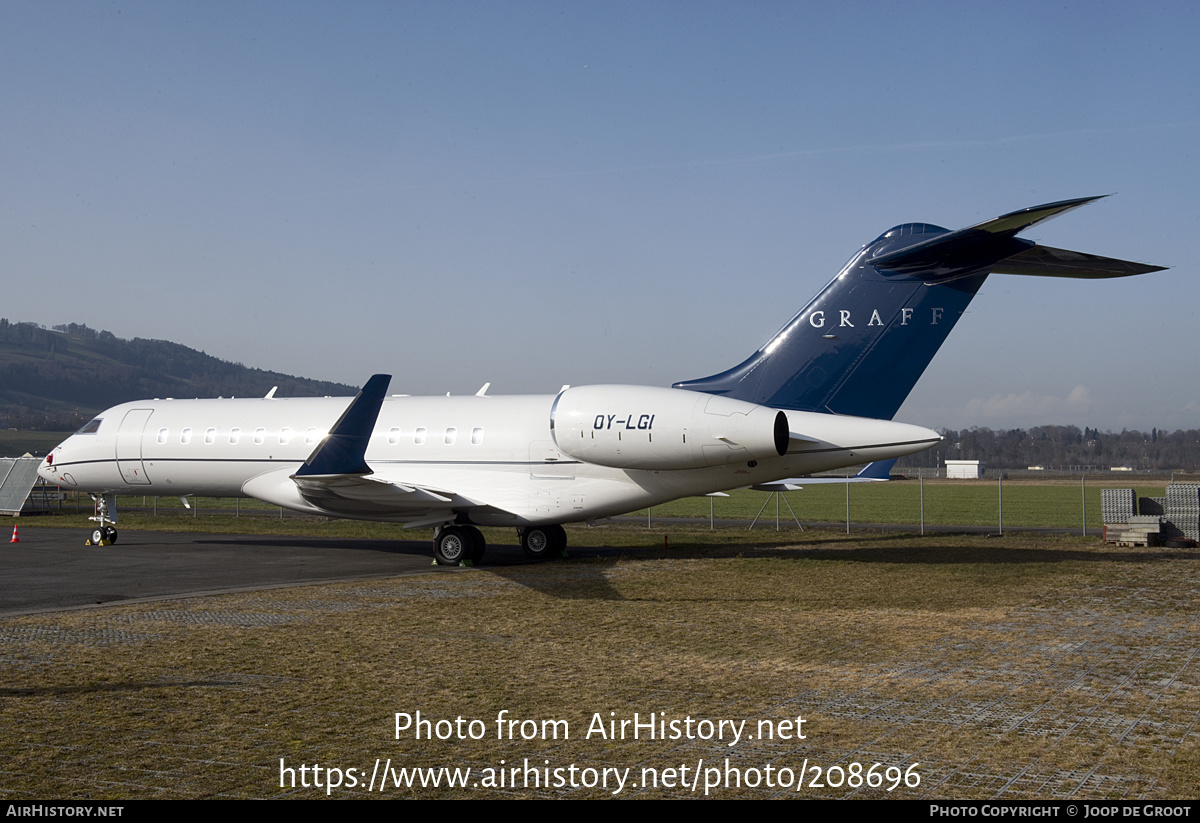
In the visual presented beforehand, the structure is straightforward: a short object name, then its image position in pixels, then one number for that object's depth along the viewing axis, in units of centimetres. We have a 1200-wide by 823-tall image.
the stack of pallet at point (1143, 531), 2298
